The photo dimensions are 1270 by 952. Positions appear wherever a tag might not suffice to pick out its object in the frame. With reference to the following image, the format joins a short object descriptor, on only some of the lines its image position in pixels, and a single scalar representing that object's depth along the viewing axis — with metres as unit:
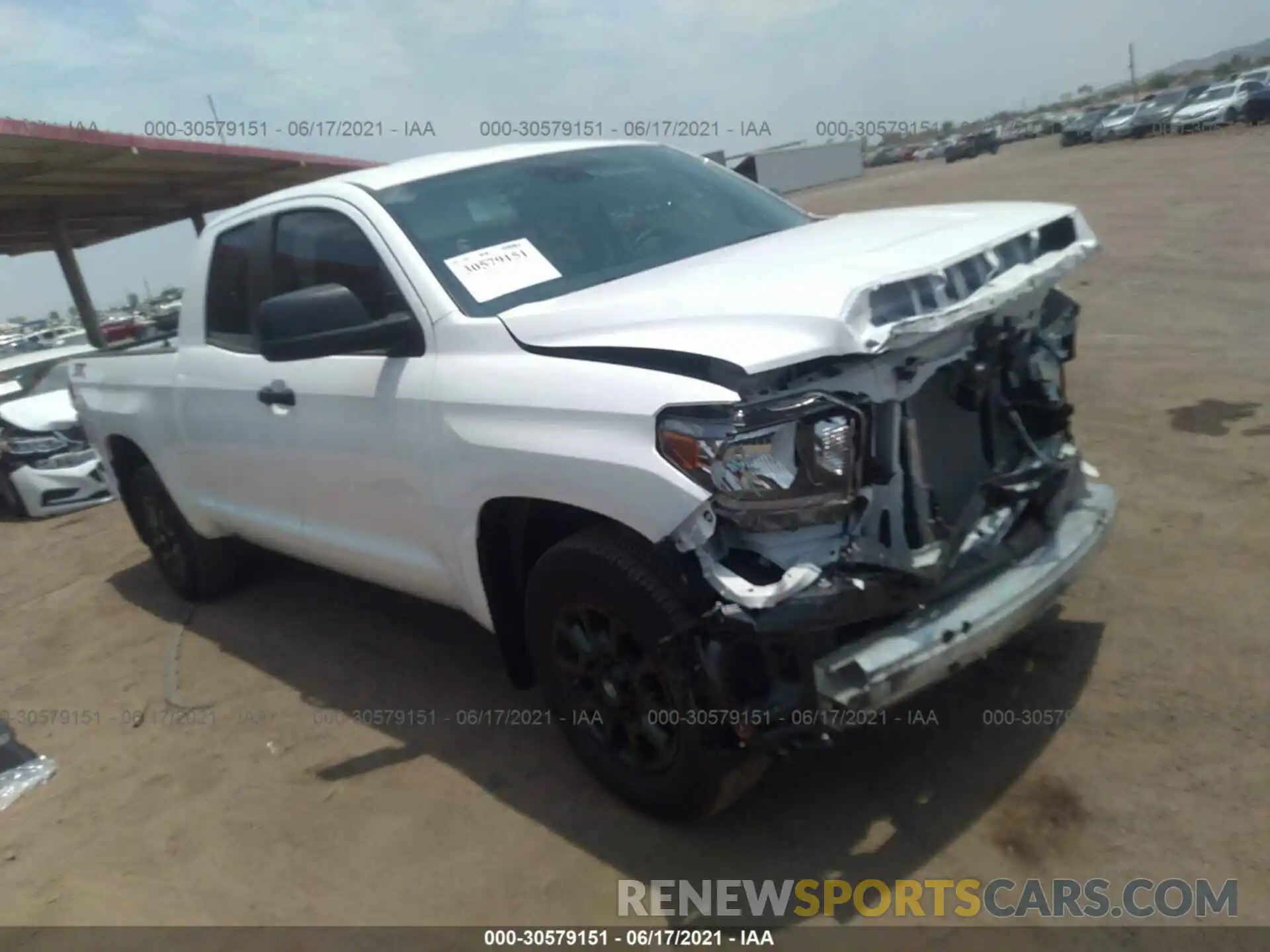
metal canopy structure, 11.17
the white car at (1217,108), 31.56
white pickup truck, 2.57
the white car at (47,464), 8.99
